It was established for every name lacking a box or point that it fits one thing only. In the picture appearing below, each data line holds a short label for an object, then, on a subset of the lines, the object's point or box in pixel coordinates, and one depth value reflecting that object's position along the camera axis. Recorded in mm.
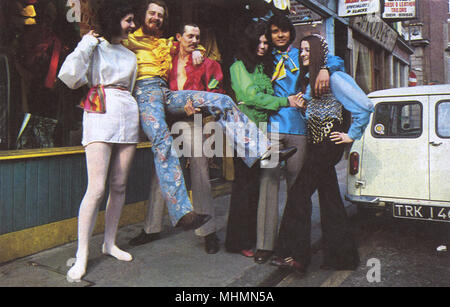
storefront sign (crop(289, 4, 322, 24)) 10160
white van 4127
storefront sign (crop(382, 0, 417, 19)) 12344
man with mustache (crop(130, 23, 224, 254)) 3389
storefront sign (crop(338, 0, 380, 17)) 9930
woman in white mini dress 2898
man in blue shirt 3307
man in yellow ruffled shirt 2926
